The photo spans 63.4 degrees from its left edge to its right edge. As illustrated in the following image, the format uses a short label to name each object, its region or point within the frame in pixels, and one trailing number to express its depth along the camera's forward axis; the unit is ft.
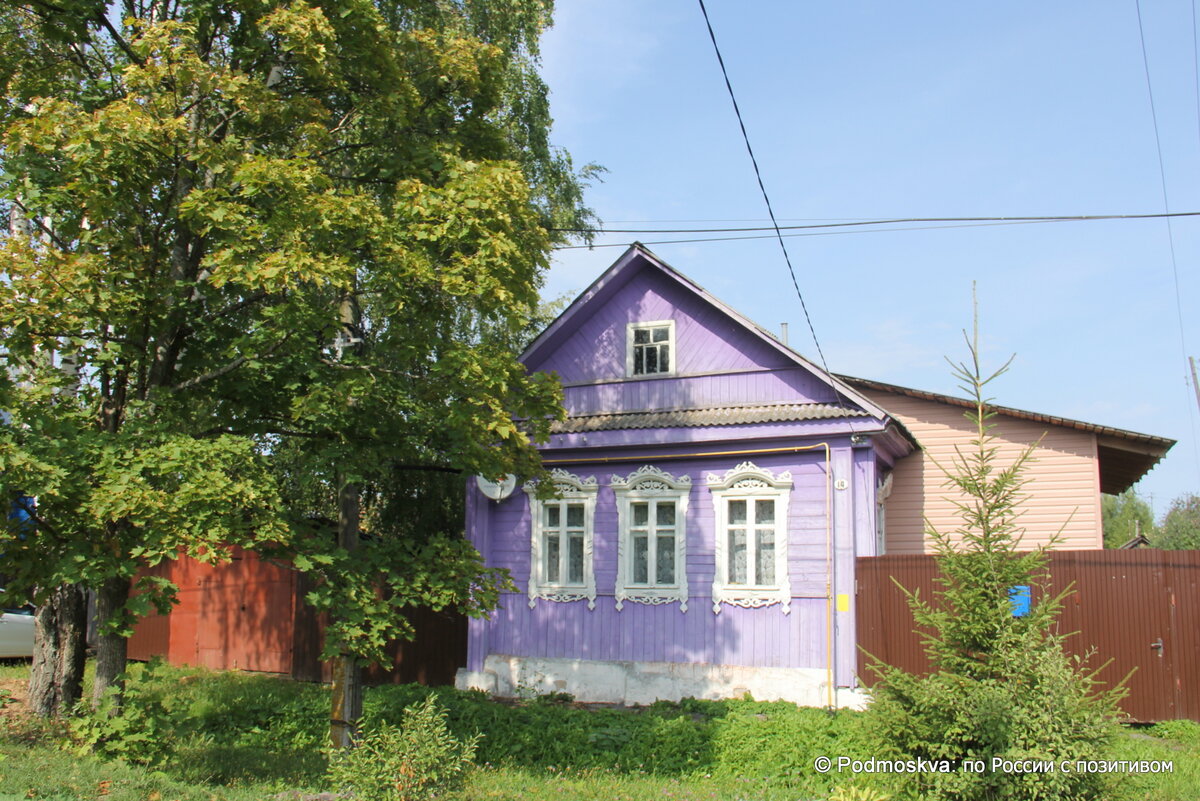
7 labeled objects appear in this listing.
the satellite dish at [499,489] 47.70
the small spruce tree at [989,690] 20.77
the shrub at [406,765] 22.97
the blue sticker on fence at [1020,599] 22.69
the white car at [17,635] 58.44
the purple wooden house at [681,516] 41.73
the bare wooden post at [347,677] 33.42
